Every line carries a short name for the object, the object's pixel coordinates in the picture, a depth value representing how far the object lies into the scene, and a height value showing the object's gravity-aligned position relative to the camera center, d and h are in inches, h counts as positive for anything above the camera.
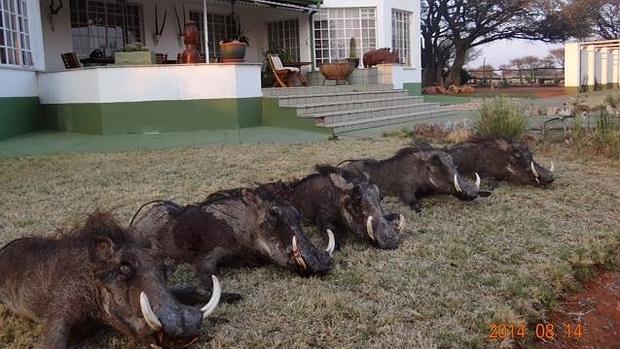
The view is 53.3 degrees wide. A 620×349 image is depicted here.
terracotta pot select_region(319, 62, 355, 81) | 585.6 +23.6
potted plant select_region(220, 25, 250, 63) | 473.4 +36.6
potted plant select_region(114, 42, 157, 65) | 455.8 +33.5
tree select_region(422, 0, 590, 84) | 1147.3 +121.6
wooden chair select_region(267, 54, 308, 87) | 552.5 +23.1
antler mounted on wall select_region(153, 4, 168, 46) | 602.5 +70.7
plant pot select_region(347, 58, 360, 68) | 606.1 +33.2
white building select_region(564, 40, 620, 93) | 926.8 +30.5
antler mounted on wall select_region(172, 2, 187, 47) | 615.8 +76.7
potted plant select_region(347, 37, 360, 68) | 635.5 +44.4
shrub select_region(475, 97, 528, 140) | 341.7 -17.4
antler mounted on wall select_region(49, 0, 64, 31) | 526.9 +82.4
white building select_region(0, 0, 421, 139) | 448.5 +19.5
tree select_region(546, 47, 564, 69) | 1783.2 +87.7
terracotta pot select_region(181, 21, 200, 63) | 470.3 +43.4
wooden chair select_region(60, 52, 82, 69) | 501.0 +36.6
